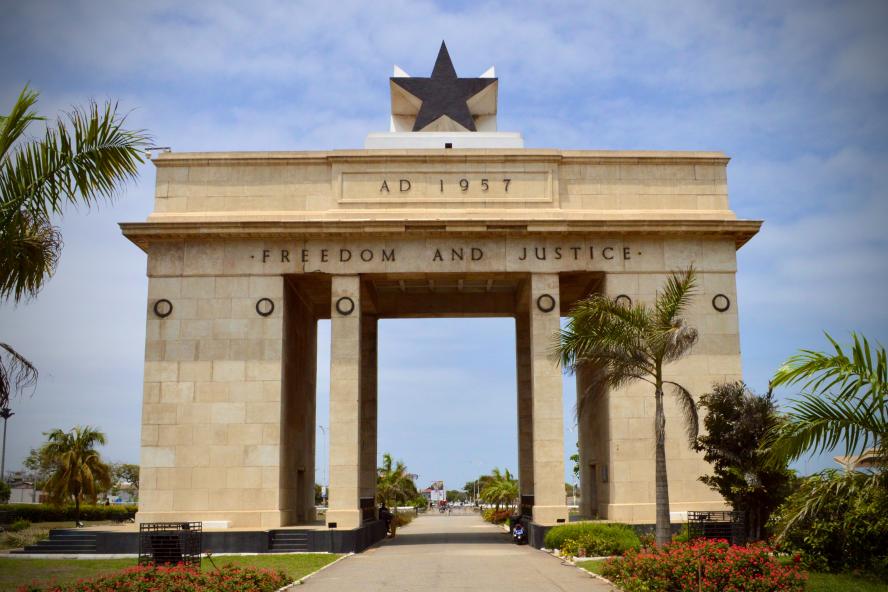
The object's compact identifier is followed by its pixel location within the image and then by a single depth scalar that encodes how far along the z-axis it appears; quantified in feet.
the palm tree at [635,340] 73.77
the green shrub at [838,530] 50.65
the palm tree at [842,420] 46.11
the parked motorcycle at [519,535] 110.11
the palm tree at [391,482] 204.44
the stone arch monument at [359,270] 106.11
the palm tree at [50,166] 39.68
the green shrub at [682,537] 80.84
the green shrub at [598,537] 85.25
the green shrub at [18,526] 139.18
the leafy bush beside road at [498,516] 180.75
